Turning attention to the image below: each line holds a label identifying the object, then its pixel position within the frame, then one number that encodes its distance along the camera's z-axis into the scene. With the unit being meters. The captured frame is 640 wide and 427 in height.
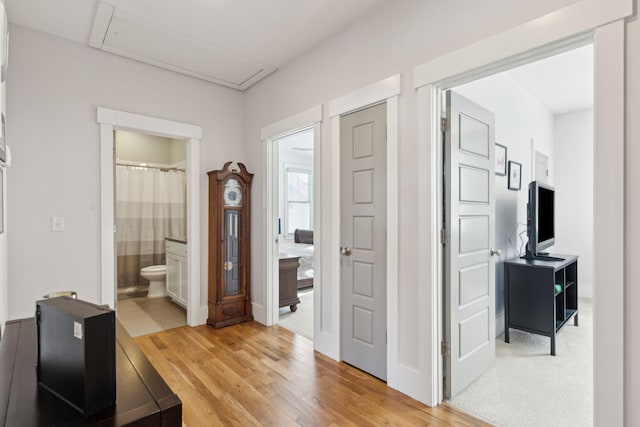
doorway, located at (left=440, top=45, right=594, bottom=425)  2.18
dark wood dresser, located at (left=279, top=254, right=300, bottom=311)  3.94
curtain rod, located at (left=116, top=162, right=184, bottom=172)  4.95
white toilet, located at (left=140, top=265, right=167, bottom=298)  4.67
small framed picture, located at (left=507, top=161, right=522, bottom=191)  3.45
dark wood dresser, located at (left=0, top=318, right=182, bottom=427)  0.84
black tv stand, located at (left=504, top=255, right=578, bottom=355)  2.86
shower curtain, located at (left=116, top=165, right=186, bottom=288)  4.92
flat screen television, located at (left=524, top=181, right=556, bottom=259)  3.03
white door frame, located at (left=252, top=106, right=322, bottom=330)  3.52
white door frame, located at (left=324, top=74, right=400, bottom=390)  2.25
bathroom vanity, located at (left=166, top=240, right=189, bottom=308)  3.92
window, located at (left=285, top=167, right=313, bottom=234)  6.79
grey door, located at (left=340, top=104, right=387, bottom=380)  2.38
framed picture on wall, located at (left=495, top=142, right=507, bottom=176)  3.21
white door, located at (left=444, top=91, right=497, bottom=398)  2.15
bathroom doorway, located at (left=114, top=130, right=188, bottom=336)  4.61
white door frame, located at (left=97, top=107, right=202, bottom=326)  2.96
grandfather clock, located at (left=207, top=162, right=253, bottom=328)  3.50
